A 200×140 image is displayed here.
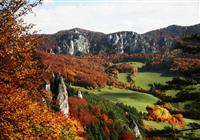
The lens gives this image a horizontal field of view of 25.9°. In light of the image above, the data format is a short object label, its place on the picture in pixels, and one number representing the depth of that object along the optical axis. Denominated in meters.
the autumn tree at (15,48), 27.08
